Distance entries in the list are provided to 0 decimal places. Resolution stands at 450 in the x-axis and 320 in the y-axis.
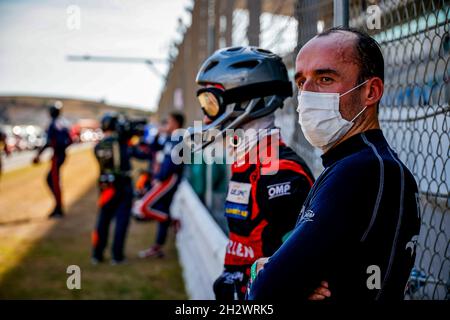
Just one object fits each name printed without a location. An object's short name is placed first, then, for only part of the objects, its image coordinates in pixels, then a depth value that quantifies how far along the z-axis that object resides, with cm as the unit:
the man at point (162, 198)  761
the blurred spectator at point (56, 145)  1052
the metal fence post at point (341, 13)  218
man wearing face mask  135
